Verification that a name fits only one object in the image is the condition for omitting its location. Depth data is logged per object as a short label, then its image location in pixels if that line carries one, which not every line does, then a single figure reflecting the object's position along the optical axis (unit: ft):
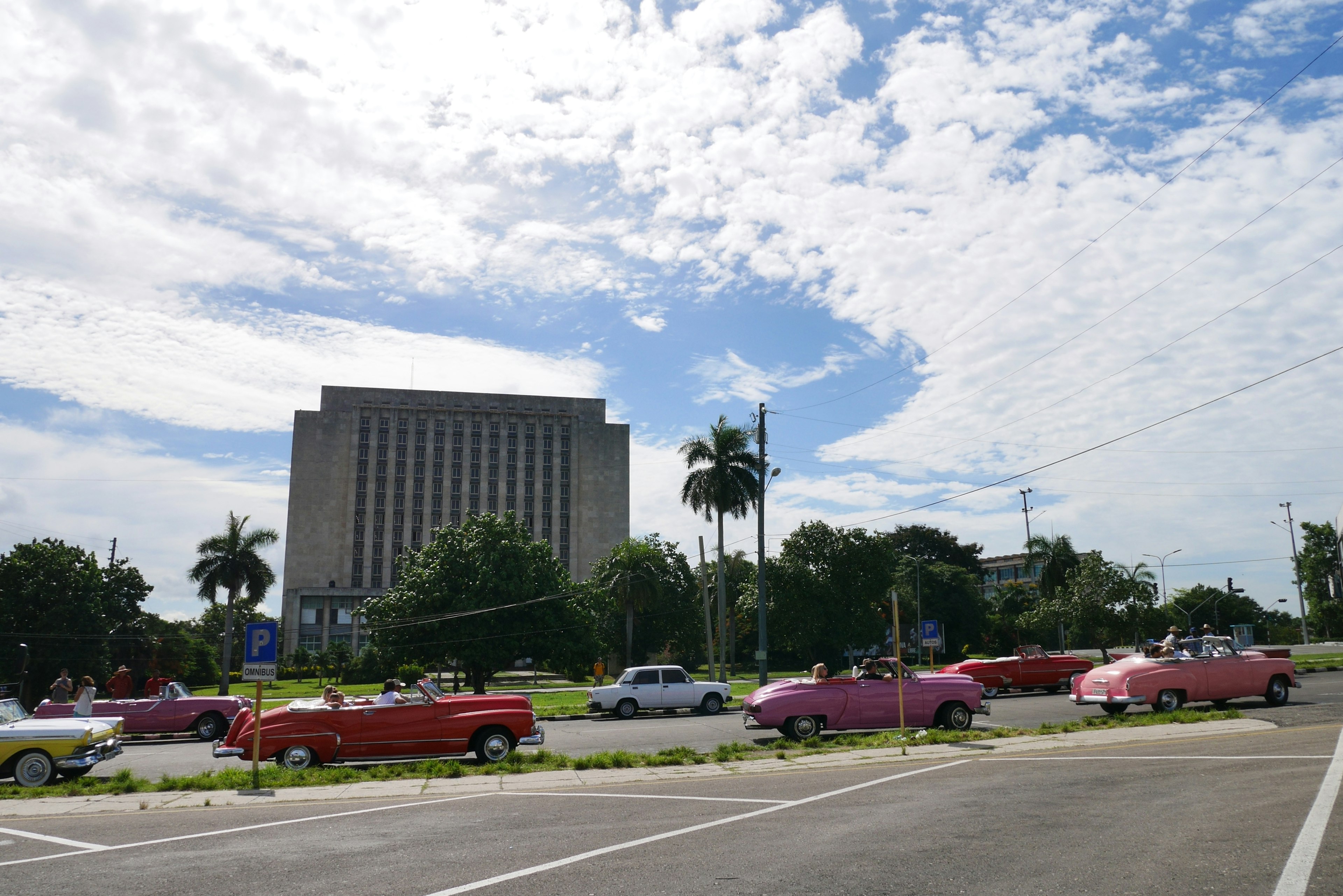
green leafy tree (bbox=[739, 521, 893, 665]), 185.06
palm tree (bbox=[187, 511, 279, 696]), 219.00
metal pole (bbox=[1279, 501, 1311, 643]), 268.00
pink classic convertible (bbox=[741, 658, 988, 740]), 55.77
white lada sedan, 93.04
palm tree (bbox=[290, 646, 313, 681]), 276.82
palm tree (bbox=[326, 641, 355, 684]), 249.75
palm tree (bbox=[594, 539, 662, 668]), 219.00
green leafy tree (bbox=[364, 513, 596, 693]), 140.05
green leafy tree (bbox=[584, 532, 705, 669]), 221.05
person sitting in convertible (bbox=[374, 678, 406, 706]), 50.34
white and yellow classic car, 46.57
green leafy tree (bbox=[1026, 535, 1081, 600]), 221.25
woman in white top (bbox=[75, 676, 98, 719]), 62.95
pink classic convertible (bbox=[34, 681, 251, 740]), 74.43
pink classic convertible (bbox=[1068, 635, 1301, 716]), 59.77
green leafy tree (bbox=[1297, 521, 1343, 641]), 274.77
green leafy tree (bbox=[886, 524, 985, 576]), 311.27
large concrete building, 400.06
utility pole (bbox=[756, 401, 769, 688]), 113.29
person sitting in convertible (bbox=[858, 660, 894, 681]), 57.36
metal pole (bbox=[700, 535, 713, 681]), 152.25
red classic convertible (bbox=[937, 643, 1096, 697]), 91.25
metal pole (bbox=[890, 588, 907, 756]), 50.52
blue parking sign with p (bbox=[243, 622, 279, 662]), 44.65
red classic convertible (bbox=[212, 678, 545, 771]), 48.42
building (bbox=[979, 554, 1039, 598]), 456.86
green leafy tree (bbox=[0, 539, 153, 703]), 164.04
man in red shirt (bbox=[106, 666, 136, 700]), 80.53
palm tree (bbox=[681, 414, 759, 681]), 157.58
